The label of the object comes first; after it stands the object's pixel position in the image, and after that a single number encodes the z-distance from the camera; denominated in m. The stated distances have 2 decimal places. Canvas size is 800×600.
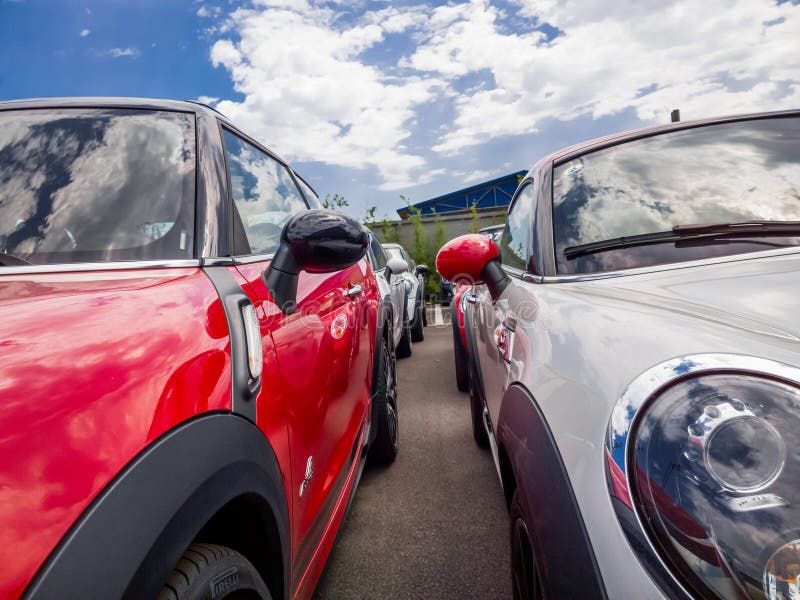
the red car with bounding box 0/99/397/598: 0.57
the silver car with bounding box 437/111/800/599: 0.66
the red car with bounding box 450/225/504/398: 3.68
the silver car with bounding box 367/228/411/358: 3.58
